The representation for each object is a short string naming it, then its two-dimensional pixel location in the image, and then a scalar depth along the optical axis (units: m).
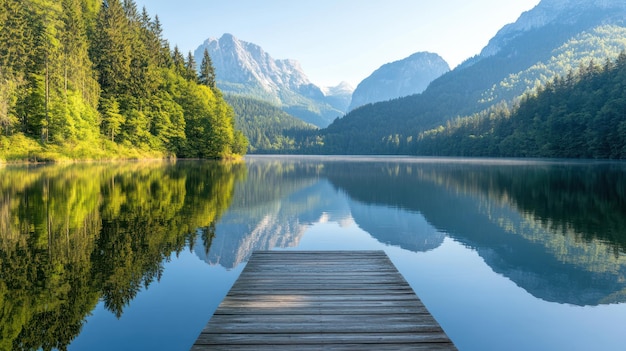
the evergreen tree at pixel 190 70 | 100.41
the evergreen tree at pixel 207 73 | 107.09
